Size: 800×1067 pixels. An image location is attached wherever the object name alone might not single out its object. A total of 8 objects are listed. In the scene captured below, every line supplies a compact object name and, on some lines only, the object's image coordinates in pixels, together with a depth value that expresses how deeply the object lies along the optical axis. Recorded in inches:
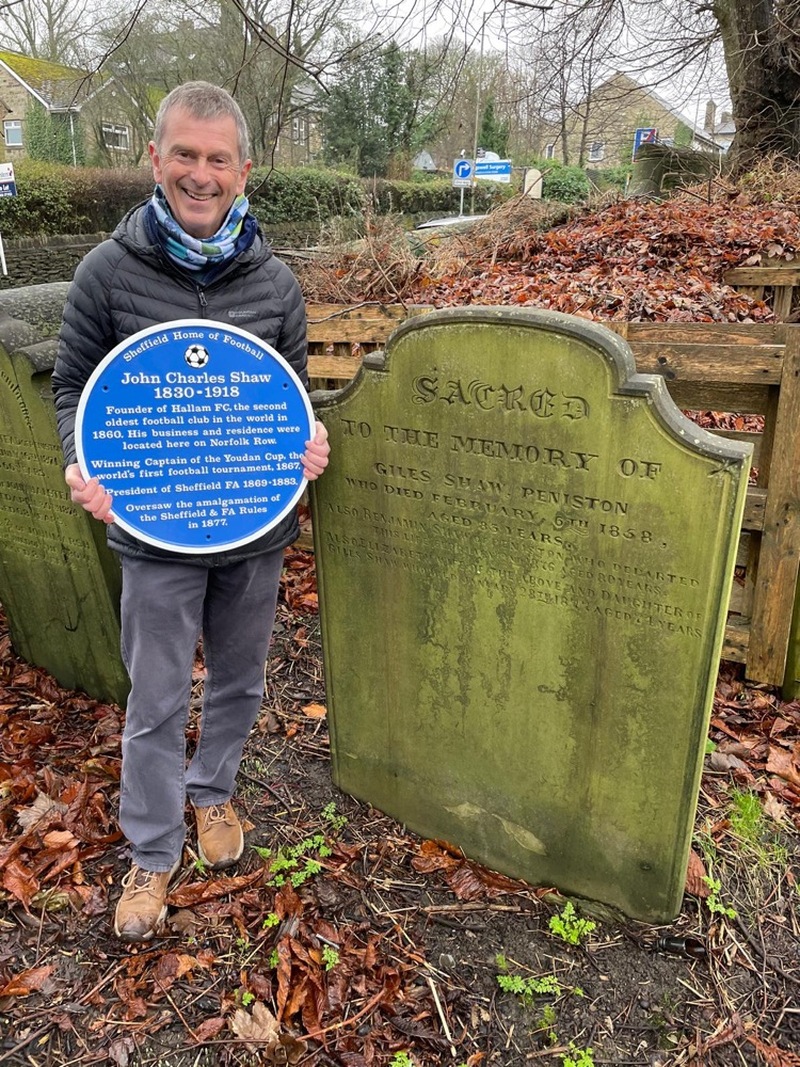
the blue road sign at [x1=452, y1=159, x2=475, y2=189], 686.5
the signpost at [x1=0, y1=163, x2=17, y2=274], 651.1
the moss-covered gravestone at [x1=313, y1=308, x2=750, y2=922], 76.7
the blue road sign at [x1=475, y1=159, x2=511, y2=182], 658.2
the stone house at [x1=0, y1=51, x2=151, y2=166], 1123.3
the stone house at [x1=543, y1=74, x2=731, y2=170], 526.5
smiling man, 80.2
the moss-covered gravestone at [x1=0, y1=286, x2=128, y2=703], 121.6
